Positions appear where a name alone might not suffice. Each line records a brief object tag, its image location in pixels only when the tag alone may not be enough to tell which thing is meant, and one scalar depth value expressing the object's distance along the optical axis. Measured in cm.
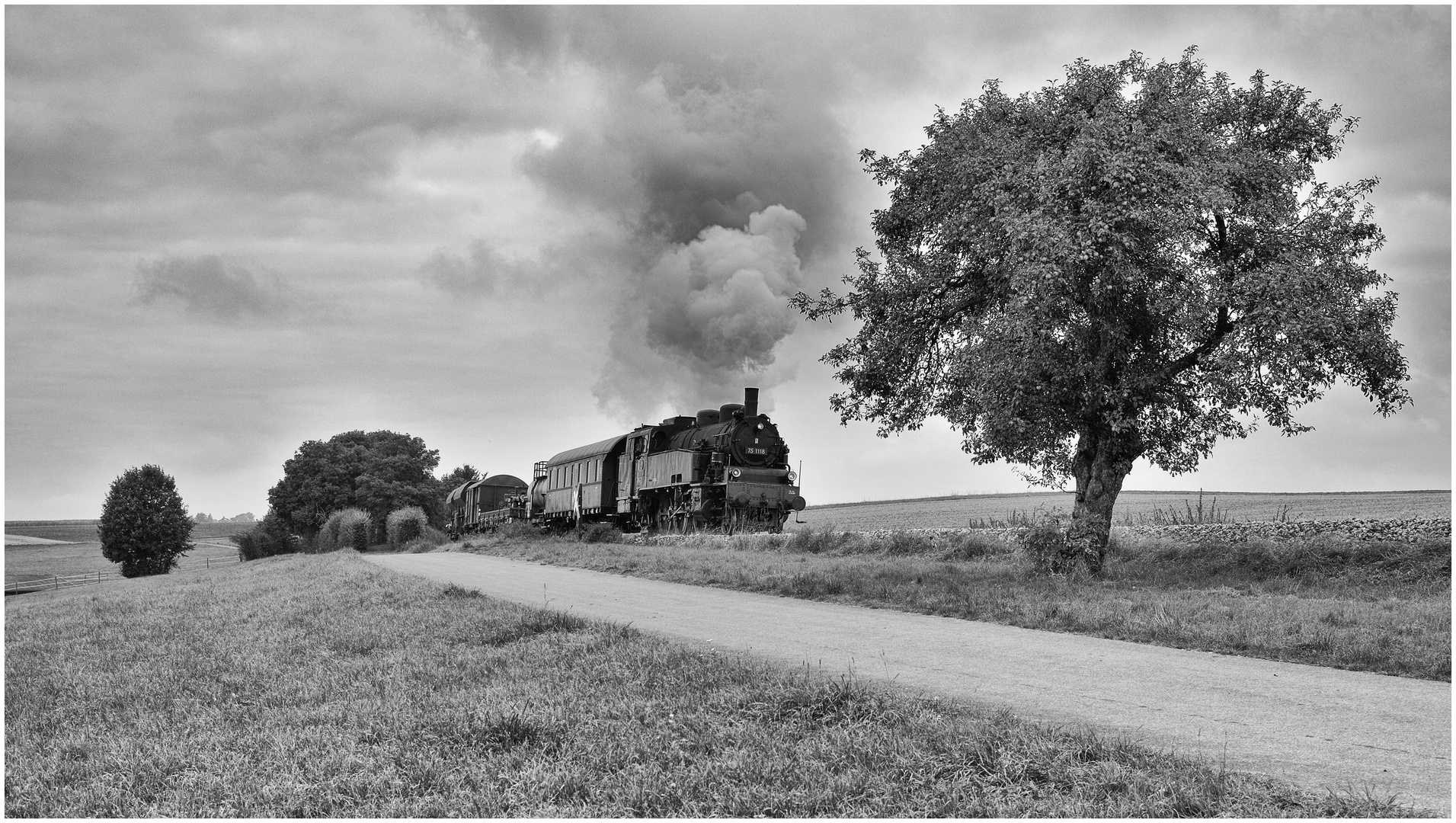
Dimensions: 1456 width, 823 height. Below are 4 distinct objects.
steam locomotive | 3534
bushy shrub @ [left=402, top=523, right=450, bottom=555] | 5081
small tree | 6844
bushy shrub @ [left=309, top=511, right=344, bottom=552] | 6075
